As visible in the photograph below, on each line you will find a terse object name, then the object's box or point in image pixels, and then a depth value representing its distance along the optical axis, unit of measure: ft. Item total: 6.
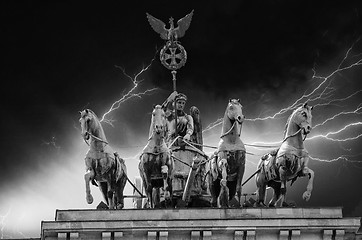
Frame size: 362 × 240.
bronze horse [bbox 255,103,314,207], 165.27
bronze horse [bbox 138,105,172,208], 165.07
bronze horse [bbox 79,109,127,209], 166.61
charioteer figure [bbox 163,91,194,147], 188.24
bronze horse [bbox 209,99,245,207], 166.09
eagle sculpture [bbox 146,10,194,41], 195.62
